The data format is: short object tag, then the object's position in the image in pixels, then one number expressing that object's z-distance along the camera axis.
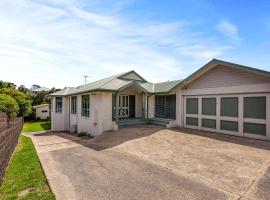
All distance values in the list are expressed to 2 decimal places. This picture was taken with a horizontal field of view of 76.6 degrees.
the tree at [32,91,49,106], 36.10
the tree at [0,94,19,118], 10.17
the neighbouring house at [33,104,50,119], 32.80
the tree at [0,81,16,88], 37.92
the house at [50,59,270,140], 9.49
